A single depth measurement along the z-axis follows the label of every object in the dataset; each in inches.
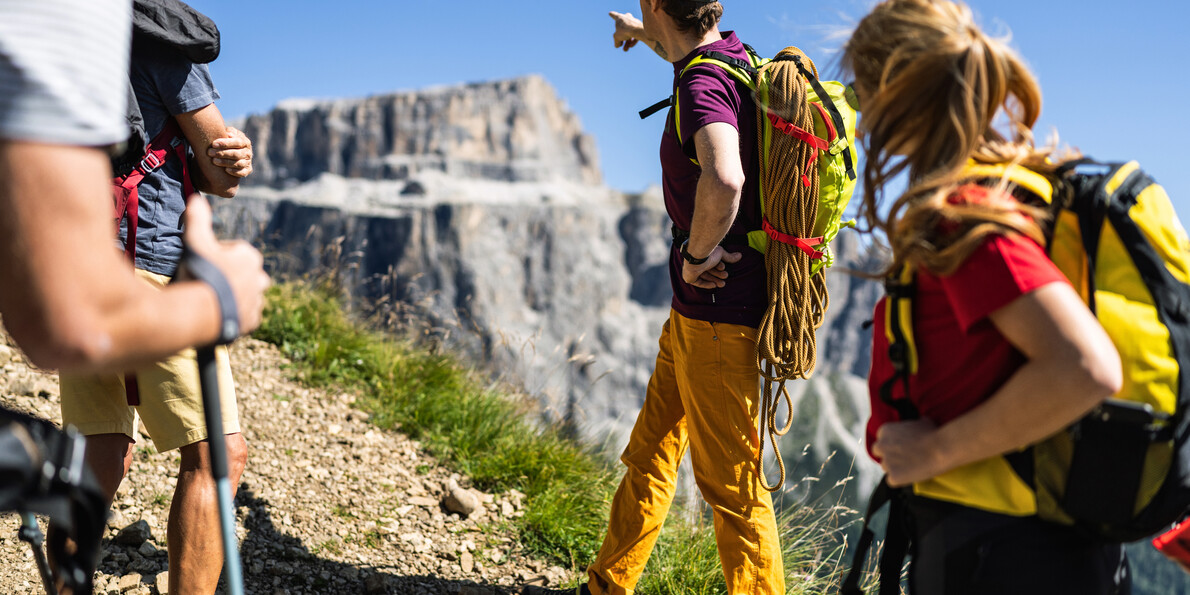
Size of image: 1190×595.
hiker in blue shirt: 91.3
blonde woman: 50.6
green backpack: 108.0
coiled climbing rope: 107.3
